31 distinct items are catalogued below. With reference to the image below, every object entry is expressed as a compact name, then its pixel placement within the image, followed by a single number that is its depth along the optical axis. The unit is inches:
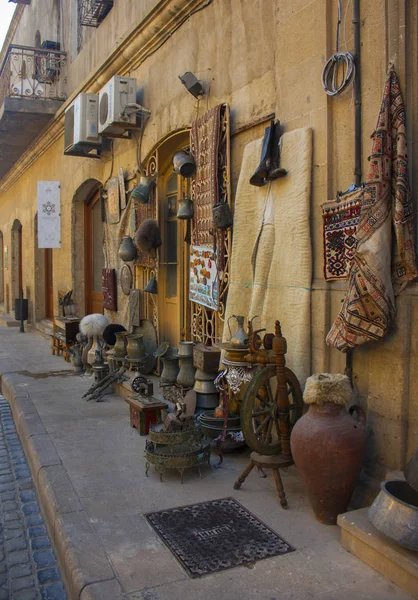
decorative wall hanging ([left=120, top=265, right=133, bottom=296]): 328.2
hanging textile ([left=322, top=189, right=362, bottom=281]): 149.6
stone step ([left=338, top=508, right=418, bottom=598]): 106.3
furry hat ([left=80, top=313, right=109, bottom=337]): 319.0
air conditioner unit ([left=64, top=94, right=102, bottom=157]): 340.8
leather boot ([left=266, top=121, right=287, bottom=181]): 178.9
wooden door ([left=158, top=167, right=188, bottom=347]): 282.0
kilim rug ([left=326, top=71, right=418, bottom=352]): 131.9
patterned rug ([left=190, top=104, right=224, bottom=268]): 219.5
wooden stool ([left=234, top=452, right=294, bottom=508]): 146.3
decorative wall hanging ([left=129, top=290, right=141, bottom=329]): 311.7
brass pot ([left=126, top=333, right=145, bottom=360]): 280.8
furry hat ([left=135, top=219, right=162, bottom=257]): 288.7
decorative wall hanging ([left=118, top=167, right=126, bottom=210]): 330.0
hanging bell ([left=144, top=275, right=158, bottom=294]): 293.9
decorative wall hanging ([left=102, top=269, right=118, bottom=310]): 354.3
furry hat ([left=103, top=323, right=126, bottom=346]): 316.8
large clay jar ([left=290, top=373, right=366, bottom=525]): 130.0
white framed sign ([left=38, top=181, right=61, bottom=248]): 463.2
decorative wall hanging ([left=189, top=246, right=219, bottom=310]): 228.8
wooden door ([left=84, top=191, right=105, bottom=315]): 432.1
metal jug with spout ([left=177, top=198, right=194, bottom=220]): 248.2
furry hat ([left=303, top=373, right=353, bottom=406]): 134.0
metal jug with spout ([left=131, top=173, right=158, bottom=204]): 292.5
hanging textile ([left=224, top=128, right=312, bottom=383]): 167.6
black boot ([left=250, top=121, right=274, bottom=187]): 177.9
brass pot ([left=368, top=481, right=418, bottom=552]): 105.8
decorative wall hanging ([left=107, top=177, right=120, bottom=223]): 339.0
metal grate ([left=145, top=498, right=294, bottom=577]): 119.0
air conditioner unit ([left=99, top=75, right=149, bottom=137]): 300.0
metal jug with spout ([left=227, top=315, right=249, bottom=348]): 174.7
